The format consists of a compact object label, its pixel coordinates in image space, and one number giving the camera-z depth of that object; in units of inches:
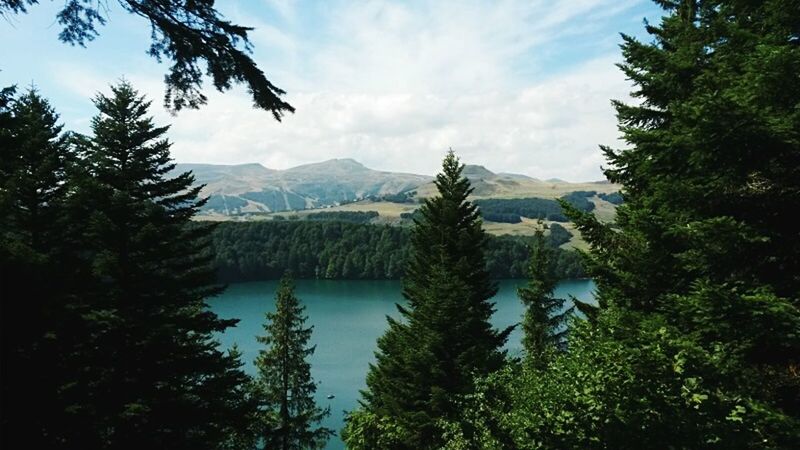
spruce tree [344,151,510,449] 853.8
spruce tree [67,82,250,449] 594.9
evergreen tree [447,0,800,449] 332.5
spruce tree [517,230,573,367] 1445.6
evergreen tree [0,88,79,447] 280.7
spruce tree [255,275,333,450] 1343.5
